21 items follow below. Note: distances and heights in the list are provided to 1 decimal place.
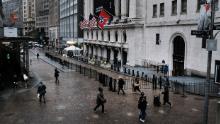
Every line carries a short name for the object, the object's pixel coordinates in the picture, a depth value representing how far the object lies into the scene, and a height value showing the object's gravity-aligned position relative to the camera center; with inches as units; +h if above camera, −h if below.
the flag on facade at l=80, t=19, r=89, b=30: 2318.7 +117.8
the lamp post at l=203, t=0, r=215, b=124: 621.3 -55.8
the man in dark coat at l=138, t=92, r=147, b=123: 732.7 -144.0
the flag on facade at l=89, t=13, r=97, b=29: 2024.1 +111.7
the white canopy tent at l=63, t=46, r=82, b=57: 3171.8 -116.6
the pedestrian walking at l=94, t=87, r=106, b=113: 830.5 -144.3
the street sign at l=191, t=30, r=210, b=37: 639.1 +14.7
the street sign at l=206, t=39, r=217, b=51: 623.9 -7.8
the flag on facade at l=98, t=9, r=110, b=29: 1795.0 +118.6
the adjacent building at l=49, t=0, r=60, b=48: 5255.9 +299.2
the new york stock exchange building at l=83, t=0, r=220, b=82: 1411.2 +22.1
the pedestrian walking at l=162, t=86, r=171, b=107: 900.6 -145.4
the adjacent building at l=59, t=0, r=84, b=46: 3745.1 +259.5
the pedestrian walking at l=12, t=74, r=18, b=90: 1241.9 -154.0
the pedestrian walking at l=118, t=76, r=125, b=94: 1084.6 -139.8
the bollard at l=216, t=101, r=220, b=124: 526.6 -115.8
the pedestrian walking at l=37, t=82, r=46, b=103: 967.2 -143.6
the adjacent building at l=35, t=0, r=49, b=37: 6520.7 +502.8
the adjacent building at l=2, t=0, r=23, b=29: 5196.9 +578.6
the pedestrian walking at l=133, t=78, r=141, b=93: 1099.3 -145.2
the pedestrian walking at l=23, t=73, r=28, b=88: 1260.5 -149.9
